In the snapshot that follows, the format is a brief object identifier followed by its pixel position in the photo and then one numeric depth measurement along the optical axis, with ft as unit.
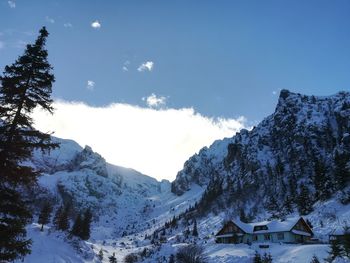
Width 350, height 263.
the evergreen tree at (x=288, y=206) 298.72
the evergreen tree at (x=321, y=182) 275.18
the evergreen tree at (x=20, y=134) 47.91
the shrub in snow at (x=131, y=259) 268.04
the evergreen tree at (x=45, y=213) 239.17
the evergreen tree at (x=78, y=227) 295.85
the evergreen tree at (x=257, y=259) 143.76
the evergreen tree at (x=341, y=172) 268.80
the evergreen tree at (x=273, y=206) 331.41
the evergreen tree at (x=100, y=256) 250.21
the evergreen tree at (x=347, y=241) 77.36
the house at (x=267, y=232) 203.72
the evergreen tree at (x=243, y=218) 333.78
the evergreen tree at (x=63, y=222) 277.85
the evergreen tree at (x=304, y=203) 269.23
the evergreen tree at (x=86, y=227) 310.51
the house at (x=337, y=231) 171.81
